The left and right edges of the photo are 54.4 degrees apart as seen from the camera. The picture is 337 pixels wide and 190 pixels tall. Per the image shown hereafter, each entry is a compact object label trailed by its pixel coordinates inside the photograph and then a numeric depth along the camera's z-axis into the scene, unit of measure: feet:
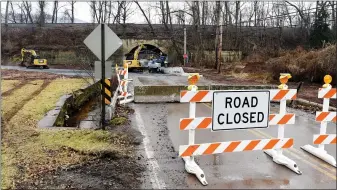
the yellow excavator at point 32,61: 120.47
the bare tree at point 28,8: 194.53
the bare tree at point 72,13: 201.87
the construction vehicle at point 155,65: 107.14
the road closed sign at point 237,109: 15.71
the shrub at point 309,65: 45.47
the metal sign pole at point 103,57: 24.63
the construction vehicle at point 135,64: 112.17
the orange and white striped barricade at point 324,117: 17.07
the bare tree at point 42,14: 179.61
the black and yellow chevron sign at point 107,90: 27.59
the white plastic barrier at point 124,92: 37.45
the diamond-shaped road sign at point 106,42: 24.63
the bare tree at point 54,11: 204.95
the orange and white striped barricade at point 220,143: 16.40
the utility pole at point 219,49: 81.35
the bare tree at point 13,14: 203.47
